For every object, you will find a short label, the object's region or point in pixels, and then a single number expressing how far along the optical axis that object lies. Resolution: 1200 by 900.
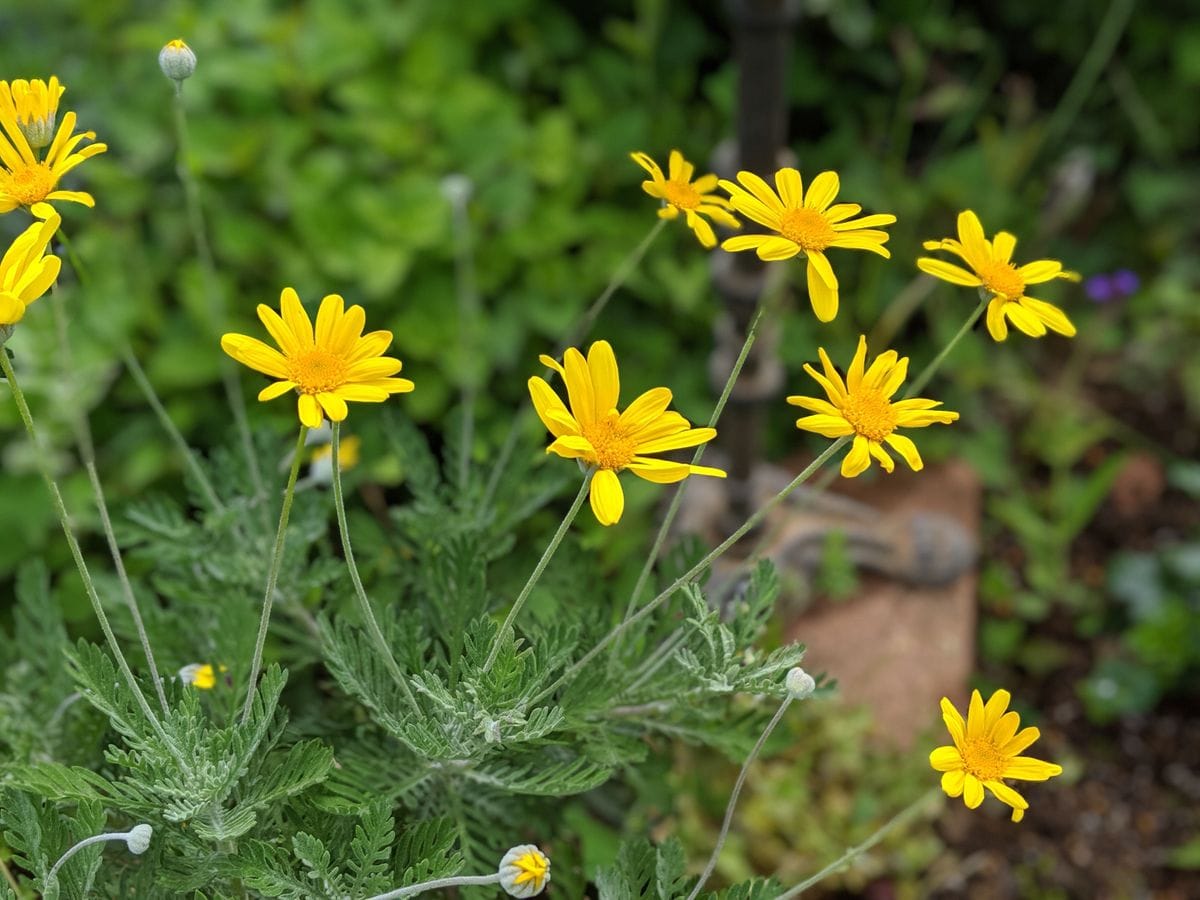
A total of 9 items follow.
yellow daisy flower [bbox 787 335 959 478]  0.61
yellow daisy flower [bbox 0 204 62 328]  0.59
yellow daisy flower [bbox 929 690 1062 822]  0.65
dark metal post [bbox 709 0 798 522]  1.37
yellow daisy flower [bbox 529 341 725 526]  0.59
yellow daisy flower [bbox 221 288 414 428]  0.58
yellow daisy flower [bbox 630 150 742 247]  0.73
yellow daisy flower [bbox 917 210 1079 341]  0.69
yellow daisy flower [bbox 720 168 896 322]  0.64
